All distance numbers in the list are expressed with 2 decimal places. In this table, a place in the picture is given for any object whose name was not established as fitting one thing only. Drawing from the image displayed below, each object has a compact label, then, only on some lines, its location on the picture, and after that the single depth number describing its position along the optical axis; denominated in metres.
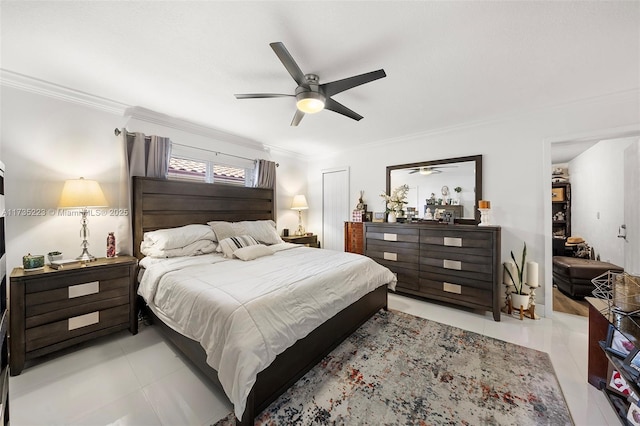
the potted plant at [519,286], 2.83
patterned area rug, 1.49
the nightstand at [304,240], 4.42
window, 3.37
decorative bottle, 2.59
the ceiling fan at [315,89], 1.74
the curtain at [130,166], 2.76
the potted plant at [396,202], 3.75
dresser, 2.83
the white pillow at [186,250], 2.68
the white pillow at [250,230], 3.22
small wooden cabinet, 4.32
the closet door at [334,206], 4.77
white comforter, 1.38
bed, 1.59
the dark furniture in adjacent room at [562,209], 4.86
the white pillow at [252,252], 2.74
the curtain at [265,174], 4.14
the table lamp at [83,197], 2.27
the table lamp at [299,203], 4.77
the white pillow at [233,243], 2.86
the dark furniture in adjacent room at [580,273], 3.24
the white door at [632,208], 2.59
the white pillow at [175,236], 2.71
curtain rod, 2.78
